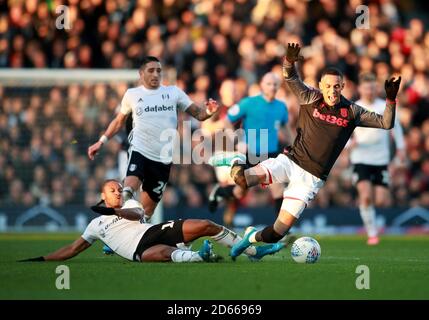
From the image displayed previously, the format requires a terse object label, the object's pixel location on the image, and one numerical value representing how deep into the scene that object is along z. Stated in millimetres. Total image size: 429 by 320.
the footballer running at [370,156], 17219
